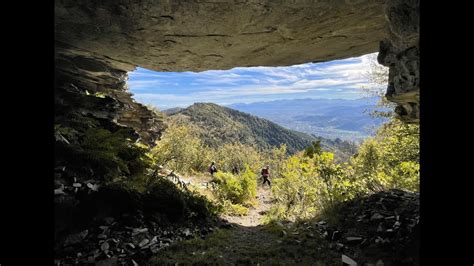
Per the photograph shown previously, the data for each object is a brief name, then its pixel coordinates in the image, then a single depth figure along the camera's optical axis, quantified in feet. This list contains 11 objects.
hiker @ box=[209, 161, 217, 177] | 54.13
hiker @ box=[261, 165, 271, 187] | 61.01
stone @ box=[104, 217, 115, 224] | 20.56
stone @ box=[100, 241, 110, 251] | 18.22
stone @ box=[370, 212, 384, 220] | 21.24
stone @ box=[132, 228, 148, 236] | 20.37
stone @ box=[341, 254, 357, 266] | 16.71
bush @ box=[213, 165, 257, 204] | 39.70
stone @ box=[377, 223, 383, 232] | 19.92
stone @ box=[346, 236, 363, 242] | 19.76
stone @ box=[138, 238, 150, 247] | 19.42
